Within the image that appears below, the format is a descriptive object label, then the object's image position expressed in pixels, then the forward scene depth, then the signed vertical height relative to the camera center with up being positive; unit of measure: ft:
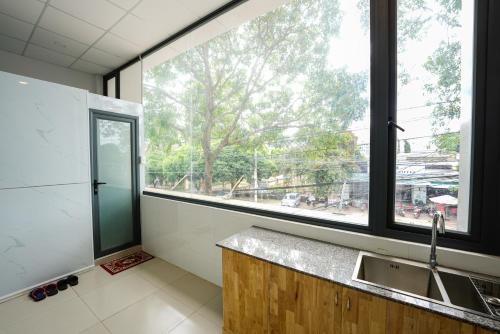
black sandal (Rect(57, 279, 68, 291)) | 7.59 -4.40
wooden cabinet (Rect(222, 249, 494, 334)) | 3.26 -2.70
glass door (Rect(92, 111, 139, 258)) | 9.39 -0.92
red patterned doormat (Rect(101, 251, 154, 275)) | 9.01 -4.52
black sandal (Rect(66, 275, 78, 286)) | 7.88 -4.39
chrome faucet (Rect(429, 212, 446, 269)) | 3.91 -1.30
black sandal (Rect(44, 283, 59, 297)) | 7.27 -4.43
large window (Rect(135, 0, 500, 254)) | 4.21 +1.24
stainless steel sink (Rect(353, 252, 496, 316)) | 3.75 -2.32
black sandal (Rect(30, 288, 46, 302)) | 7.00 -4.42
